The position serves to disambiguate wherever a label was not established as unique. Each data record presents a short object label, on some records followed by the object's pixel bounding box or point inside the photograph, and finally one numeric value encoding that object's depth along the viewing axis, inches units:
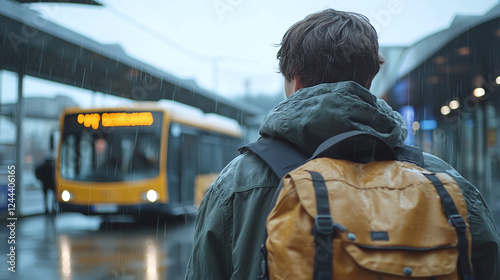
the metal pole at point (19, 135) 491.4
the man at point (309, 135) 51.0
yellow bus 425.7
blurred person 530.6
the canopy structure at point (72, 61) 353.4
